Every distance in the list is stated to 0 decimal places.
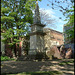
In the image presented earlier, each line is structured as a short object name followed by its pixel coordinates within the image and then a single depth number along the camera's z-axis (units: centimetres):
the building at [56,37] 2768
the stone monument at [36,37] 1011
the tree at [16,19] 1507
